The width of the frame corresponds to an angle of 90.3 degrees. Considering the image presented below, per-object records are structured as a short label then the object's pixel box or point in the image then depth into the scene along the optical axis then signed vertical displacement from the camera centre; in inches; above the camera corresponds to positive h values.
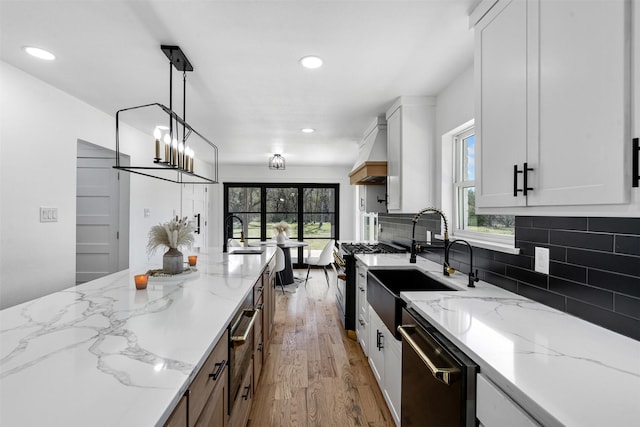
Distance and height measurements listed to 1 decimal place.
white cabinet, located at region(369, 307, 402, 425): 73.7 -38.7
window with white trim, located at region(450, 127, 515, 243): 94.0 +6.7
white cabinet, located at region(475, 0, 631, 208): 35.5 +15.9
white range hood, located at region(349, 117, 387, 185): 137.0 +26.1
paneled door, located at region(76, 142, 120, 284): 158.4 -2.4
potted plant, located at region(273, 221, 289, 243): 219.6 -12.3
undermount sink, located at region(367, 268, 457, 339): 73.8 -21.0
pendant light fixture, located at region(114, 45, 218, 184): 82.2 +40.8
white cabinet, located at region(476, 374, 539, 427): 32.1 -21.0
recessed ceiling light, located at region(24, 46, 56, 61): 84.6 +42.9
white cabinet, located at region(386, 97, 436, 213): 116.1 +23.8
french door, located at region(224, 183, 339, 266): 294.5 +4.1
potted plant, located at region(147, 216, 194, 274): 78.2 -6.9
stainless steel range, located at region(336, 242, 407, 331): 132.5 -28.1
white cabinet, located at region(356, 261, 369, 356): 109.9 -34.5
